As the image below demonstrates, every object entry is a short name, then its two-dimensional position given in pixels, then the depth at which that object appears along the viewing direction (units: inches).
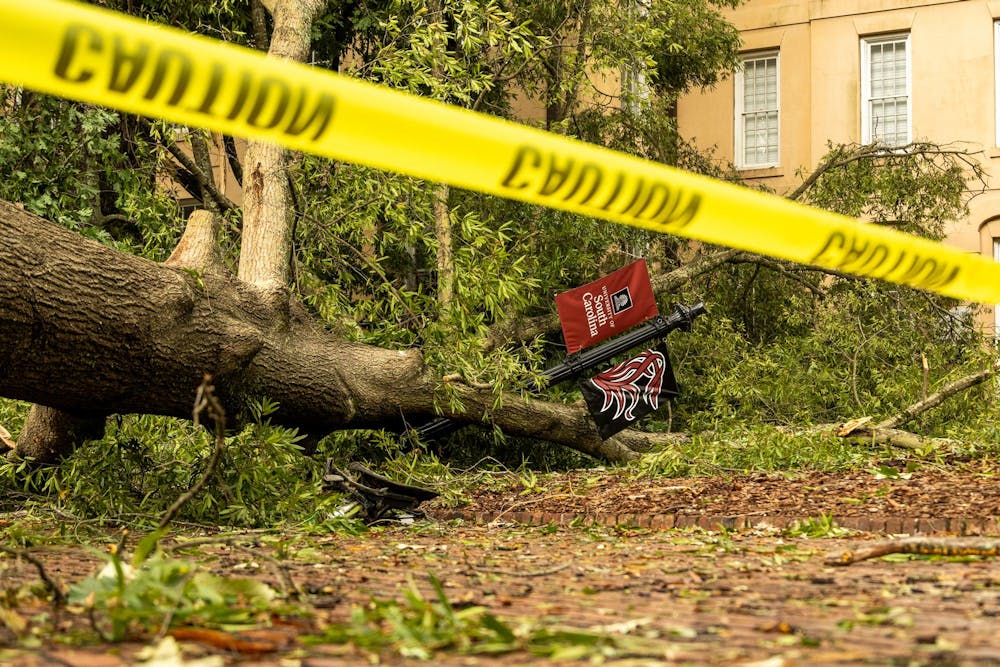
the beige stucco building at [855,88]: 692.1
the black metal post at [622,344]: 444.1
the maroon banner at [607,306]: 445.7
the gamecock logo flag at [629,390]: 412.8
